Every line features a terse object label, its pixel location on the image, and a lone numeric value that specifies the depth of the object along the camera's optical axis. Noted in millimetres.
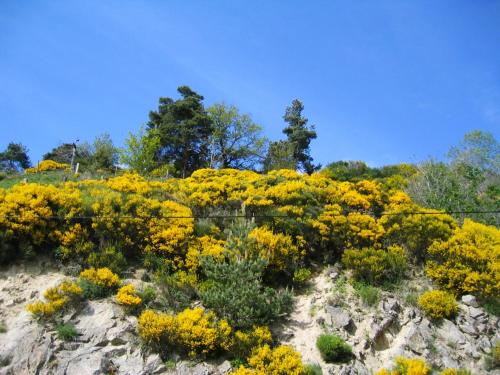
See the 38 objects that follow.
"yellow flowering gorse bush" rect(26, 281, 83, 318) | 10930
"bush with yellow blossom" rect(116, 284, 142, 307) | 11562
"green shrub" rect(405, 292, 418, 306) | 13008
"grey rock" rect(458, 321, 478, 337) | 12297
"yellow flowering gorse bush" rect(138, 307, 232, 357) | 10844
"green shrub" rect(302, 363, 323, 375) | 10523
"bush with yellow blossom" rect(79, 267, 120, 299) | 11922
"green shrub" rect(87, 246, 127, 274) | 12852
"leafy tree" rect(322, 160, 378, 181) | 27950
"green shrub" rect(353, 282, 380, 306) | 12914
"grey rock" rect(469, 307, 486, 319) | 12703
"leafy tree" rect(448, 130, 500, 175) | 27859
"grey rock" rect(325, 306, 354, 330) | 12182
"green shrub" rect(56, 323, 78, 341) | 10578
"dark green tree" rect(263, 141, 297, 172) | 35500
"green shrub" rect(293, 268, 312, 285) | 13828
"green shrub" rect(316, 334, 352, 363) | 11148
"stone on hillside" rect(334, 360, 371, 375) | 10781
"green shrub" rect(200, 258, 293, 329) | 11836
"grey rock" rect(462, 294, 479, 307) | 13039
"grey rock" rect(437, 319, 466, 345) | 12016
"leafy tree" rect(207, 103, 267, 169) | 41656
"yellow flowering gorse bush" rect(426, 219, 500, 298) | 13323
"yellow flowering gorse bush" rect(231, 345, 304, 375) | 10391
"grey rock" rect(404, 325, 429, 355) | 11594
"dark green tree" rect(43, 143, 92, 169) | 42197
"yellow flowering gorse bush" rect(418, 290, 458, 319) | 12508
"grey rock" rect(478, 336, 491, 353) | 11876
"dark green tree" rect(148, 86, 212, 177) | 38750
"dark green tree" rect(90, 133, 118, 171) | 34812
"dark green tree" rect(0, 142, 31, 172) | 53562
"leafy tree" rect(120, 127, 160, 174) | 29625
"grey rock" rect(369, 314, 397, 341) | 11906
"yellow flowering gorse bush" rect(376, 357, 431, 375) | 10367
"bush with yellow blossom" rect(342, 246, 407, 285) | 13891
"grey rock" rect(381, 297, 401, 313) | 12634
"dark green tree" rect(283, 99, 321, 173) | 43750
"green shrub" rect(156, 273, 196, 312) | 12305
